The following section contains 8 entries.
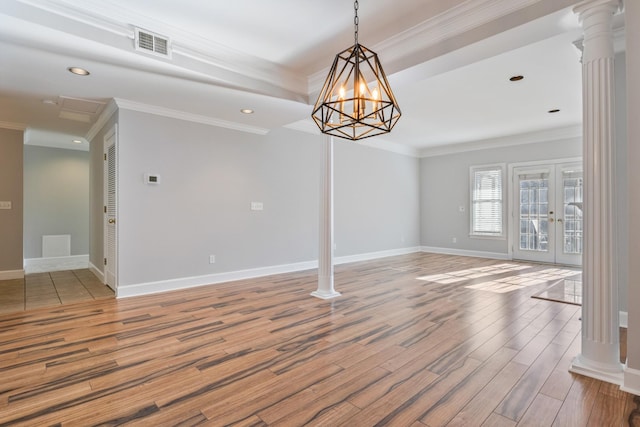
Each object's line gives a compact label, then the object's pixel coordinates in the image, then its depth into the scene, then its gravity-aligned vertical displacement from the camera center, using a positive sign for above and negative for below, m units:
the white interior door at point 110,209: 4.48 +0.05
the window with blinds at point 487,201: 7.77 +0.27
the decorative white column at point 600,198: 2.21 +0.09
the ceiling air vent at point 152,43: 2.98 +1.60
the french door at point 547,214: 6.70 -0.05
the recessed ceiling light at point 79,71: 3.24 +1.45
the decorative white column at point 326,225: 4.41 -0.19
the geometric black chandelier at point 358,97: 1.91 +0.70
